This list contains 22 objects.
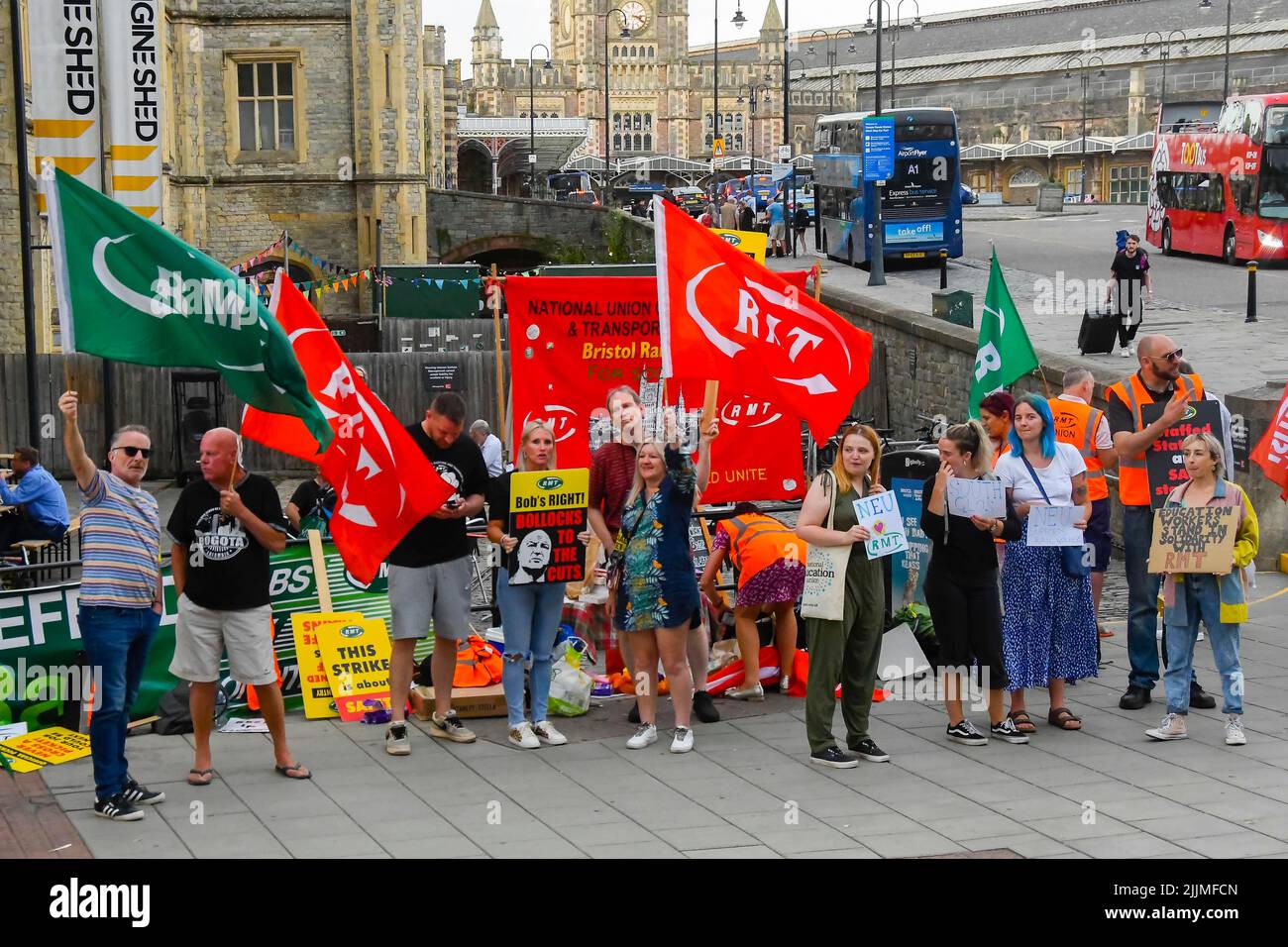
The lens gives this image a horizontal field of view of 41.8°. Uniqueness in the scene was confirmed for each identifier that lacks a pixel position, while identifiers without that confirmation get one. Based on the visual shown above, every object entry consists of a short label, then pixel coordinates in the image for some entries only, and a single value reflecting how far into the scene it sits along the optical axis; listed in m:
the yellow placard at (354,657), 9.16
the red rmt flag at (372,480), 8.14
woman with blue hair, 8.57
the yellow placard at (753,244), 15.04
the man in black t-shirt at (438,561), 8.29
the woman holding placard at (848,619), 7.98
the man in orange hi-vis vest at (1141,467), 9.09
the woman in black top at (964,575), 8.29
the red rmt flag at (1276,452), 9.49
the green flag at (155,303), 7.61
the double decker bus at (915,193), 35.00
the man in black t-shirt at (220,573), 7.48
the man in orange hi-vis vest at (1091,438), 9.80
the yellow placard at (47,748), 8.05
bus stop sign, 30.67
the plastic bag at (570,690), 9.12
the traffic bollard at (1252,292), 24.20
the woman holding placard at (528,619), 8.43
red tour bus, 31.77
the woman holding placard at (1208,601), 8.31
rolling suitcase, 20.91
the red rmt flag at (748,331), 8.96
